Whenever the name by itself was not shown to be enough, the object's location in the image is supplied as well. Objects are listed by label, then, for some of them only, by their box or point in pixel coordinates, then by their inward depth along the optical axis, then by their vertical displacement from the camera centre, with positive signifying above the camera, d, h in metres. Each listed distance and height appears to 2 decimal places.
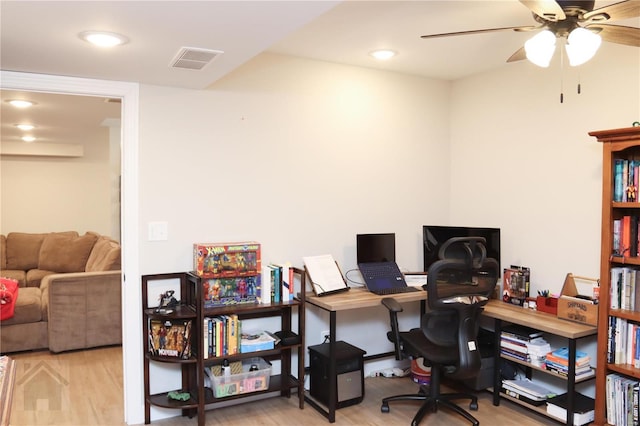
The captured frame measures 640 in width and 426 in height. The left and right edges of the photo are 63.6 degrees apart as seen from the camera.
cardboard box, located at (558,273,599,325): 3.06 -0.58
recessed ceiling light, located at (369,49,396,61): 3.52 +1.05
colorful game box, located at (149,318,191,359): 3.08 -0.81
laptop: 3.71 -0.44
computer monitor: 3.68 -0.23
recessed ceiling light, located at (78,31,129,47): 2.19 +0.72
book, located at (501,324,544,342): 3.34 -0.84
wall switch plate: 3.25 -0.17
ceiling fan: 2.08 +0.79
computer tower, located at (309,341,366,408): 3.41 -1.14
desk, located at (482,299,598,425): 2.99 -0.72
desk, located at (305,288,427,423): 3.25 -0.64
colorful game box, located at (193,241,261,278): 3.17 -0.34
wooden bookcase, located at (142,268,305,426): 3.05 -0.93
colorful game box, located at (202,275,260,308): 3.21 -0.55
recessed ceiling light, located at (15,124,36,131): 6.17 +0.93
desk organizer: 3.35 -0.65
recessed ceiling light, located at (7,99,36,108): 4.70 +0.94
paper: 3.53 -0.48
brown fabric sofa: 4.71 -1.02
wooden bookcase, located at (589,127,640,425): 2.87 -0.31
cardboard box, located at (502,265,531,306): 3.62 -0.56
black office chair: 2.91 -0.68
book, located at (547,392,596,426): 3.03 -1.21
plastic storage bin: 3.18 -1.11
